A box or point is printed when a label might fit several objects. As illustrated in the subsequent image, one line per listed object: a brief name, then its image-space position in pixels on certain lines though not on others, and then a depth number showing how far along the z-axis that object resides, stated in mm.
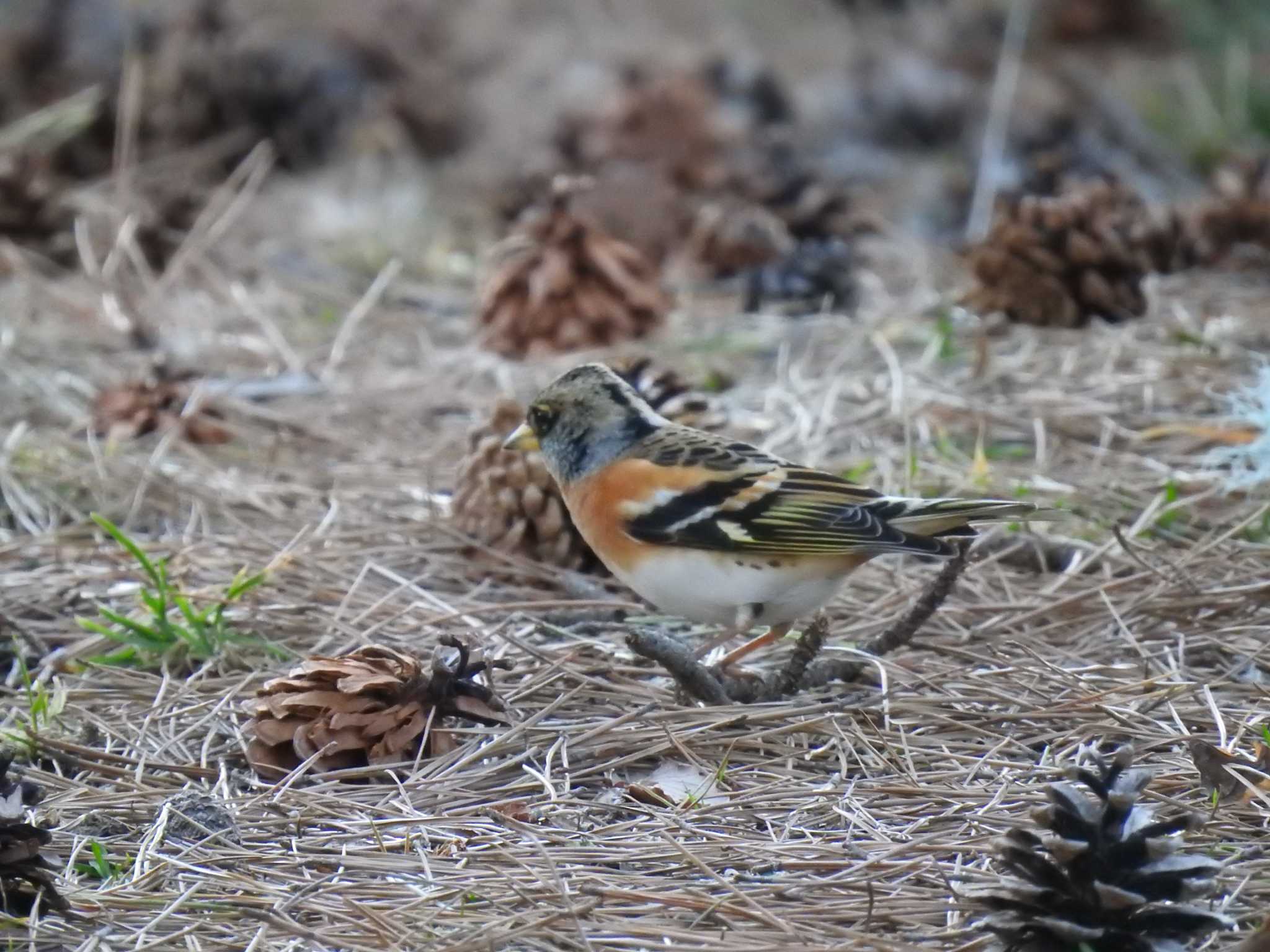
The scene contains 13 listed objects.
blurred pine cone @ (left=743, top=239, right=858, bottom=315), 12578
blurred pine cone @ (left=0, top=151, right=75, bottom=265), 13594
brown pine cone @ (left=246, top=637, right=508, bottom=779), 5762
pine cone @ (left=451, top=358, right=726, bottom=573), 7922
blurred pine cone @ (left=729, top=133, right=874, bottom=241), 13297
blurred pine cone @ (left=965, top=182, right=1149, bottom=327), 11109
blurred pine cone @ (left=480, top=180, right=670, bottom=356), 11805
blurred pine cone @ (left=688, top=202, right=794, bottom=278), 13539
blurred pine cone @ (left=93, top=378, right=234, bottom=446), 9625
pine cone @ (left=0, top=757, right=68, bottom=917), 4453
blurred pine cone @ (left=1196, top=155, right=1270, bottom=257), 12719
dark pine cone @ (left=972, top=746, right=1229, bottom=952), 4137
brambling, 6160
